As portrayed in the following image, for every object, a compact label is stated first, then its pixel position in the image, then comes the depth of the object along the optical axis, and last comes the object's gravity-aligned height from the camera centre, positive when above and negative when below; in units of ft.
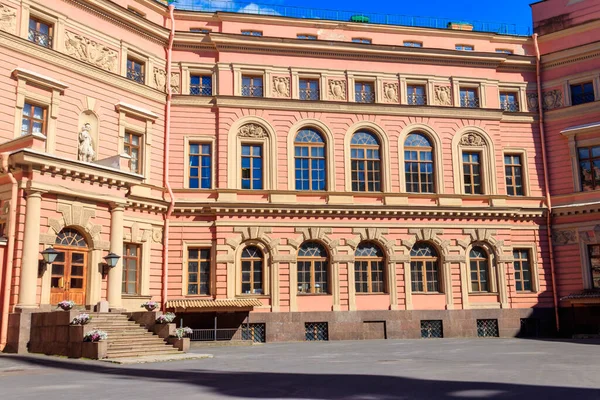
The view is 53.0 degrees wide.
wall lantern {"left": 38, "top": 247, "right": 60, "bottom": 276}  67.87 +5.22
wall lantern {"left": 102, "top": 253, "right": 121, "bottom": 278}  75.66 +5.02
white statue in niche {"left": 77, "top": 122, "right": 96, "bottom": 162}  81.46 +20.82
